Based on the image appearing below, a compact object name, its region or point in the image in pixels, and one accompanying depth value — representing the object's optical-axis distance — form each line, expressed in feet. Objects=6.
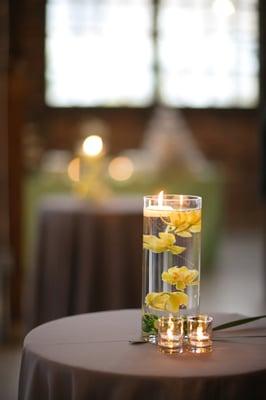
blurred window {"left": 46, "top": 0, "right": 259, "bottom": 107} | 31.68
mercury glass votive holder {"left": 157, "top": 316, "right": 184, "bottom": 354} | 6.28
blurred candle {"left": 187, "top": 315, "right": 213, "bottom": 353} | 6.32
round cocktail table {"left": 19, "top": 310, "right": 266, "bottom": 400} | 5.88
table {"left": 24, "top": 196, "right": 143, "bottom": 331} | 12.02
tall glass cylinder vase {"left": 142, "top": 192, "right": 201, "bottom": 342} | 6.40
